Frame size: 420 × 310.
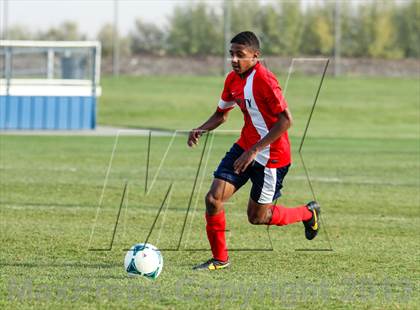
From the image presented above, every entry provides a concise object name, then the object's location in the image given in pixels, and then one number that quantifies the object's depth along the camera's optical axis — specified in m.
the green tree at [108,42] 86.15
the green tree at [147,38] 91.06
